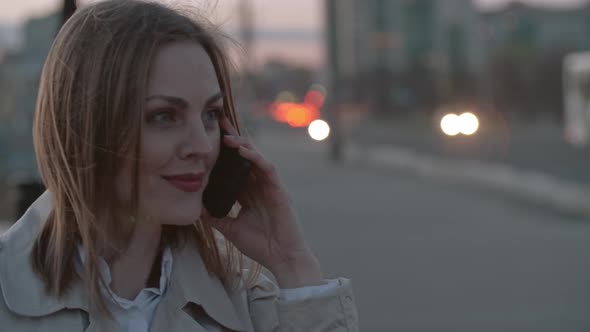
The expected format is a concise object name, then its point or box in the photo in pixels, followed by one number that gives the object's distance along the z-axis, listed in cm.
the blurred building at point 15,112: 1262
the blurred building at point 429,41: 7939
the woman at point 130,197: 211
